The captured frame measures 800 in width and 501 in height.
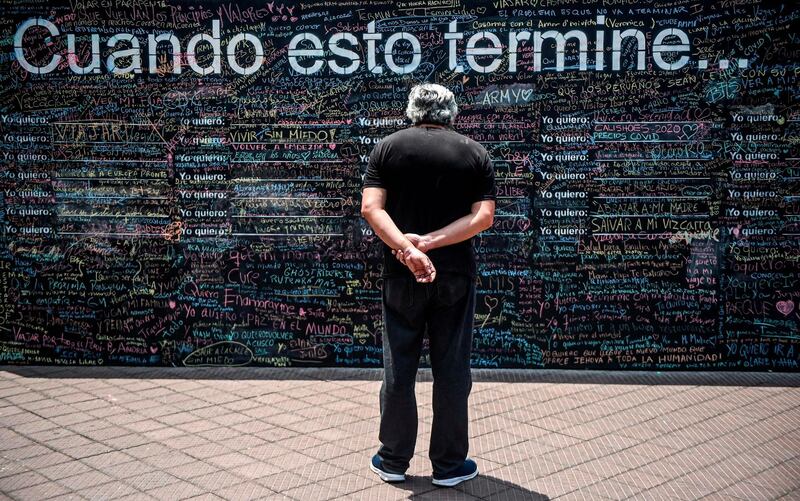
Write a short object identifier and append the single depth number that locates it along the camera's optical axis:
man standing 5.22
